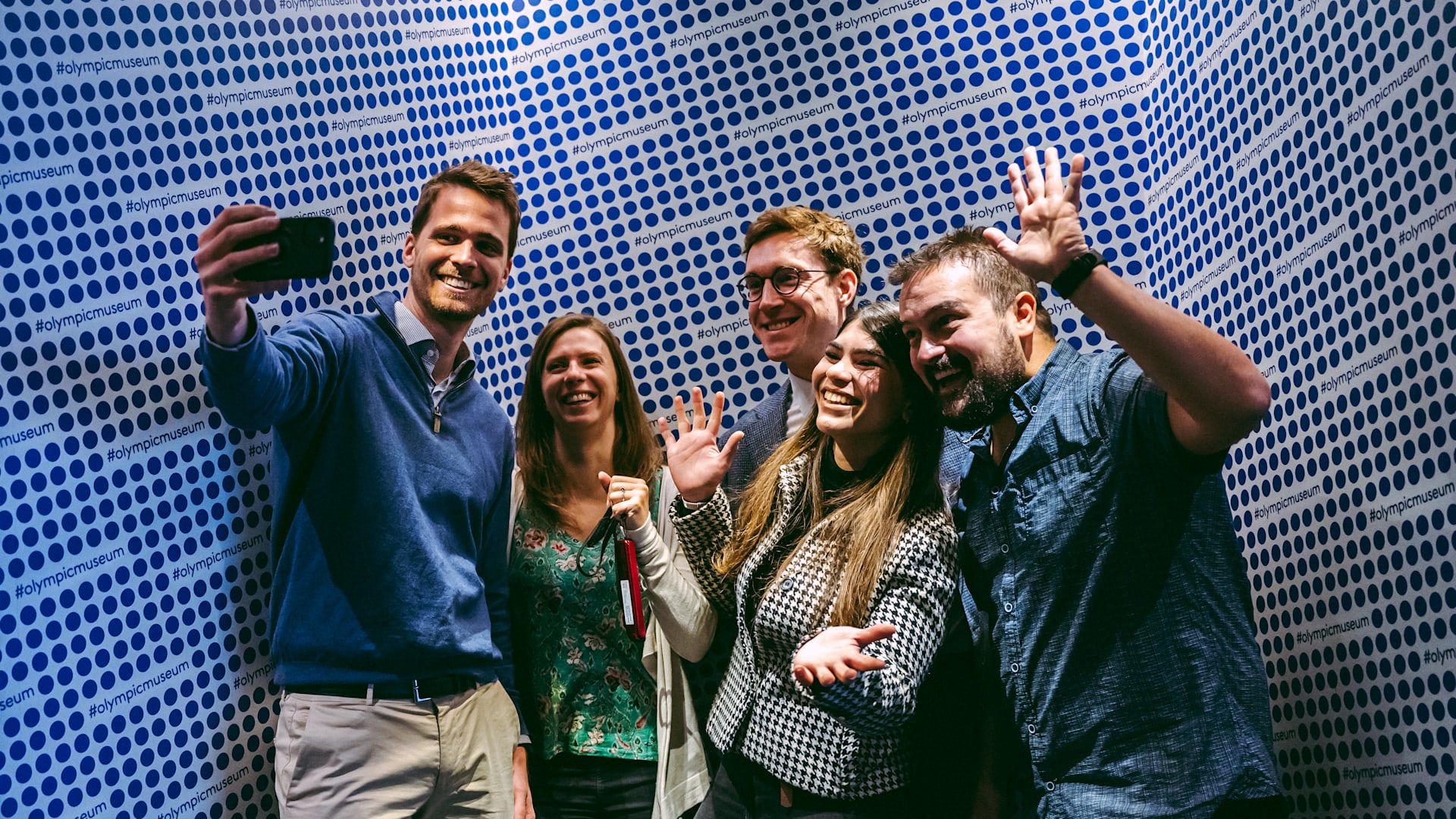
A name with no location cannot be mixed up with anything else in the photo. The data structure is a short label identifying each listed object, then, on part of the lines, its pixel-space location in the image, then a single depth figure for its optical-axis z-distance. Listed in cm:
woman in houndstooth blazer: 249
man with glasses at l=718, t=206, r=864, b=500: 344
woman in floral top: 310
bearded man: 211
